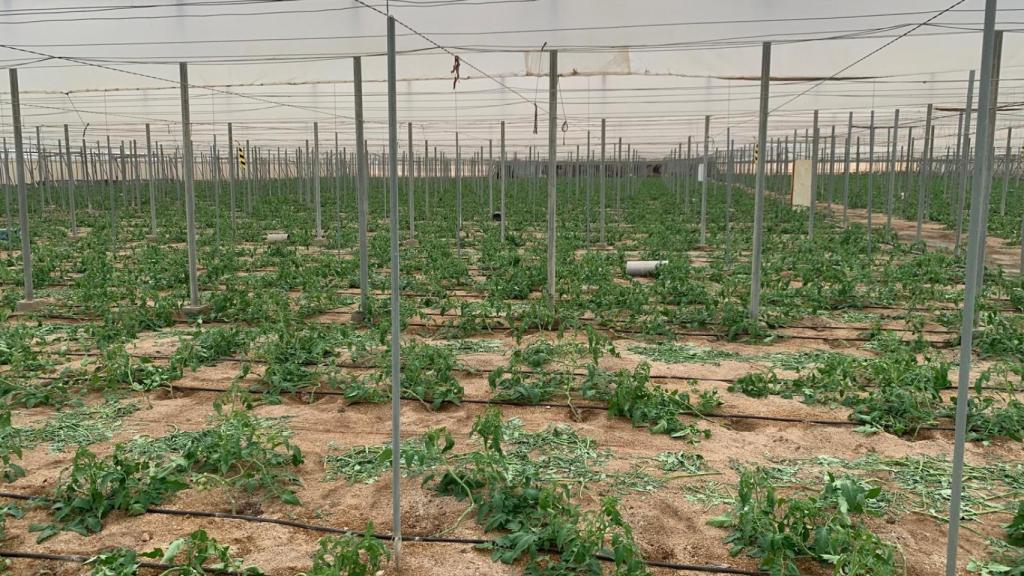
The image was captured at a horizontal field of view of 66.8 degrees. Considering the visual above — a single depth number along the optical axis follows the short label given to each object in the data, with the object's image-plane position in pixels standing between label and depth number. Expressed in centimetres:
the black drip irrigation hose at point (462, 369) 604
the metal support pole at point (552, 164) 804
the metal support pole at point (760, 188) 739
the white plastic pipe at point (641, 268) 1065
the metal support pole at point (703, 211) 1314
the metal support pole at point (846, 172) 1402
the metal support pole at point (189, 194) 795
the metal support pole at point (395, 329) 327
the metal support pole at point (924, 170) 1307
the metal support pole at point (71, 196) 1520
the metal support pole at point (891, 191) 1421
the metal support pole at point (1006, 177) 1827
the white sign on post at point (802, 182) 1573
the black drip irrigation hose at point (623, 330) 728
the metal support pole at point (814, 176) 1298
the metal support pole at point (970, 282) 270
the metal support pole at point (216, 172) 1220
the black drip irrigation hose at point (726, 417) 512
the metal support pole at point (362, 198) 773
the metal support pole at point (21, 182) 807
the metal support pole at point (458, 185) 1223
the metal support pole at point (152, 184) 1326
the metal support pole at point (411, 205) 1447
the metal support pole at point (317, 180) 1408
